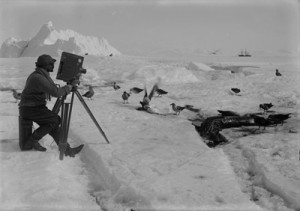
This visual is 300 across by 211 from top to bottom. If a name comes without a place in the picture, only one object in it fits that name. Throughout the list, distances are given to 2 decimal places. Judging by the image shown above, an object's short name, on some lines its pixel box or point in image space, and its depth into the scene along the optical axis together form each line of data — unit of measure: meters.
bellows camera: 5.71
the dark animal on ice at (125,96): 11.71
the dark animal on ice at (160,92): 13.26
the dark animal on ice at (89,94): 12.32
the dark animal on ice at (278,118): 8.30
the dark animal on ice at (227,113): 9.52
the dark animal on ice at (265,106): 10.19
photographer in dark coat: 5.82
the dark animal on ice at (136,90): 13.71
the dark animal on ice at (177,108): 9.98
